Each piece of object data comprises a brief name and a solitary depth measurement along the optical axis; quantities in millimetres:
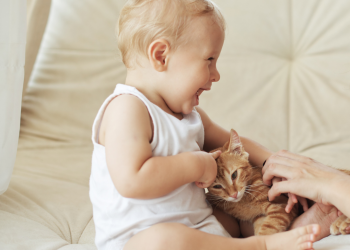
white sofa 1602
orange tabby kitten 997
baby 815
